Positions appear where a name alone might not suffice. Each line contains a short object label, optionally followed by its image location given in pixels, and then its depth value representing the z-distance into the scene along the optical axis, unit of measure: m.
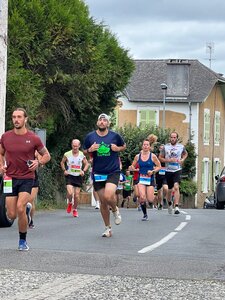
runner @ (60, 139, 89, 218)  22.11
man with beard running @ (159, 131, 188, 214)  22.25
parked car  28.22
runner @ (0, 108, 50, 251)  12.33
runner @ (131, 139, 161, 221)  19.91
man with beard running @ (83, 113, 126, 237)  14.49
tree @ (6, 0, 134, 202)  24.78
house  56.94
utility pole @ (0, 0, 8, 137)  21.11
